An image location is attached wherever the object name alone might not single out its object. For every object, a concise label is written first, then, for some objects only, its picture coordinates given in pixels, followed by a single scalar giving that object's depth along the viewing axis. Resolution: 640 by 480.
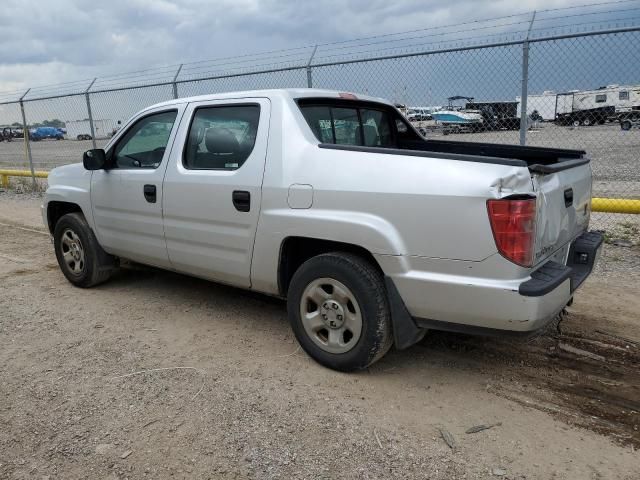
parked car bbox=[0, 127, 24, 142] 16.19
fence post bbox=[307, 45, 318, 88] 7.71
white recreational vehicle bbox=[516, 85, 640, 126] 6.96
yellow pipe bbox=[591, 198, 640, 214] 6.11
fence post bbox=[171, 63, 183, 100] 9.47
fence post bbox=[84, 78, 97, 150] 11.46
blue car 14.92
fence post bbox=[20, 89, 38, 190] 13.70
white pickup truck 2.93
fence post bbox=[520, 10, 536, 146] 6.10
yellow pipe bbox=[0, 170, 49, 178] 13.13
